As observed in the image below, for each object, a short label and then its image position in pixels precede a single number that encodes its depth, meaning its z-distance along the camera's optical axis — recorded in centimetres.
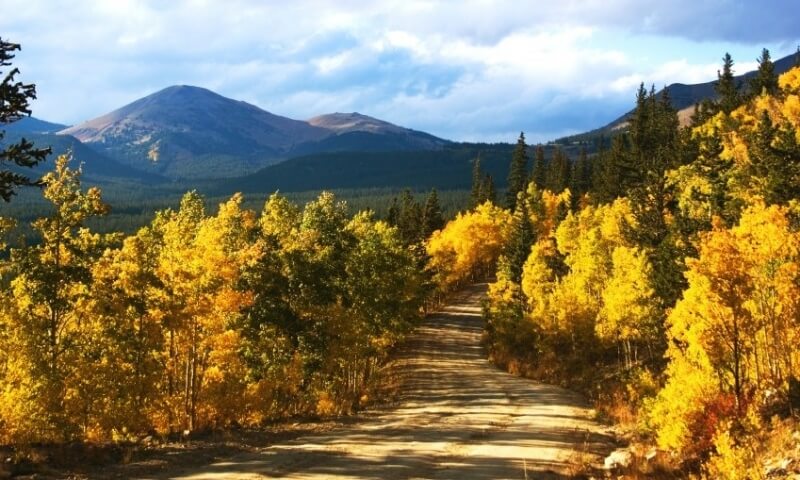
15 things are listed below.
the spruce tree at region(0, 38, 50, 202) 1869
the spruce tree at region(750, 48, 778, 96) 12038
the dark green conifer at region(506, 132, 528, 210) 15125
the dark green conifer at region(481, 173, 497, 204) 15350
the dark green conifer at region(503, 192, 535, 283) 7681
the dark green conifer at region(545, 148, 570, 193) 14625
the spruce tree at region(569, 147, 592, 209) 13286
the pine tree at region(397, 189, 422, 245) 10266
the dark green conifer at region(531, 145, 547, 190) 15300
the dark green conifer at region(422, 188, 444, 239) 11400
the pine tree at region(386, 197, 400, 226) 10712
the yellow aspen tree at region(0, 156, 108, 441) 2388
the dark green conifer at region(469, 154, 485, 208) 15662
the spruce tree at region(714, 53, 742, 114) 11592
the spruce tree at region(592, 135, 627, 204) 10156
